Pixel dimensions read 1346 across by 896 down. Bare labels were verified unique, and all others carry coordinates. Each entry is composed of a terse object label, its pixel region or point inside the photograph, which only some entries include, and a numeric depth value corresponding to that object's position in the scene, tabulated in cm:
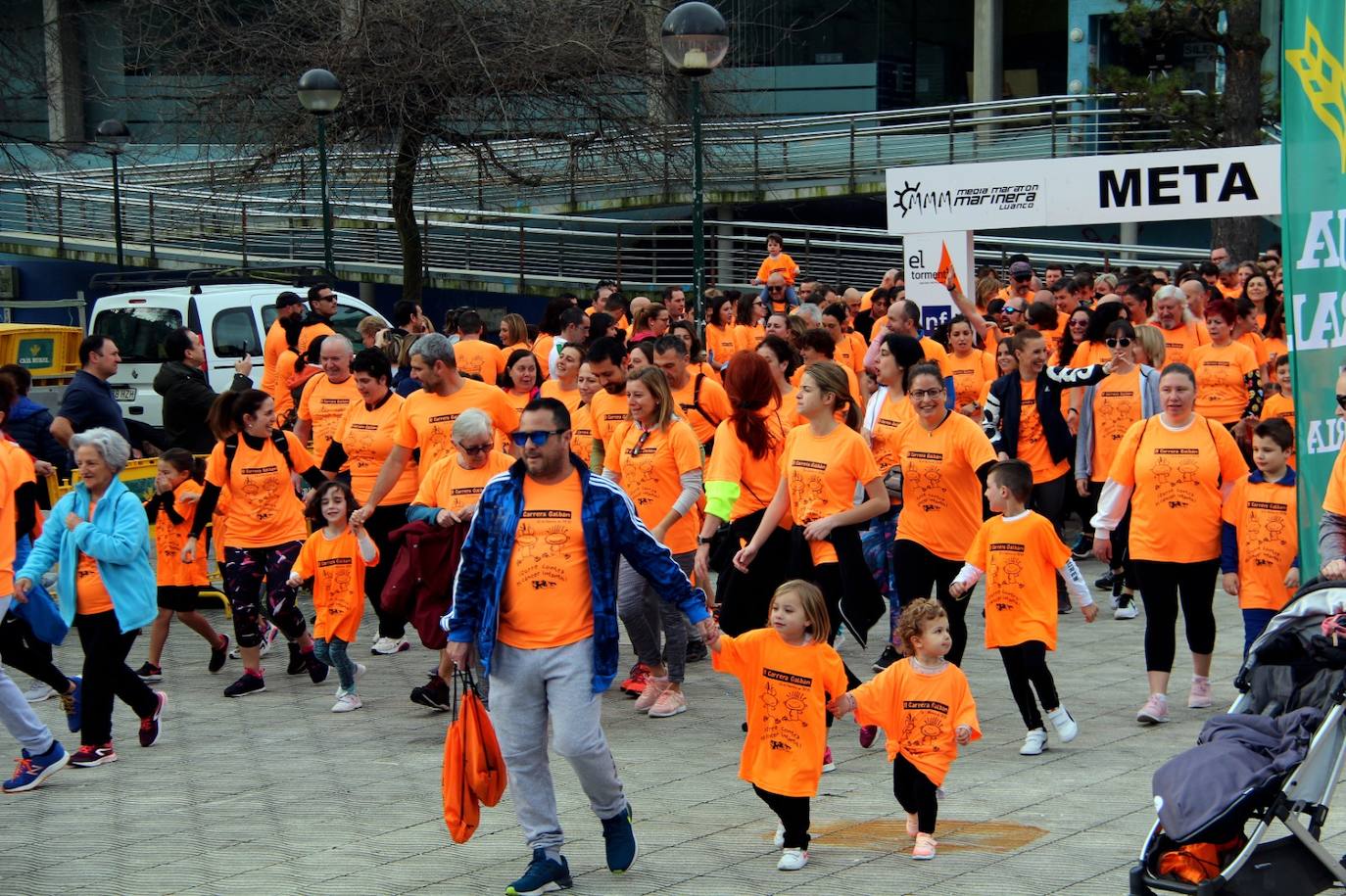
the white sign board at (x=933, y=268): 1409
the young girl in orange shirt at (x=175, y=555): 1020
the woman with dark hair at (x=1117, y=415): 1100
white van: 1809
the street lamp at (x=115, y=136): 2603
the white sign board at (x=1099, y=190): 1342
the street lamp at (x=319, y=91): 1747
